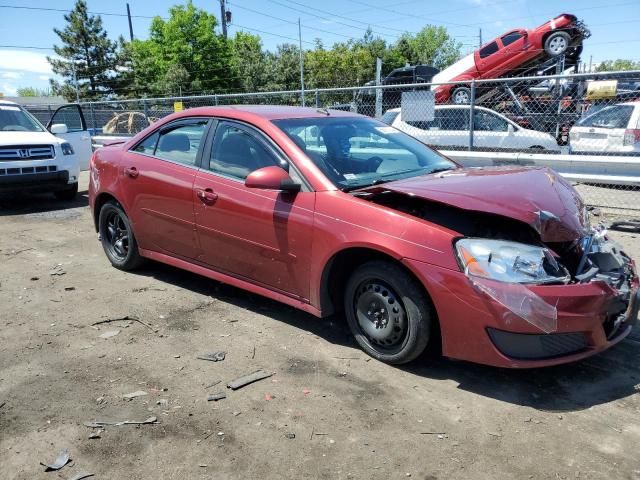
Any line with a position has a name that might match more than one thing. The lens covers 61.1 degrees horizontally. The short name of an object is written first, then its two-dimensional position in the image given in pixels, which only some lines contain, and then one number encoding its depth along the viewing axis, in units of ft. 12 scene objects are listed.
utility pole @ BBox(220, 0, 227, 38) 172.16
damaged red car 9.78
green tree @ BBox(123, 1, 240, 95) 158.40
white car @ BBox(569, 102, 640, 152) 34.83
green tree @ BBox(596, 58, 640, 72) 210.08
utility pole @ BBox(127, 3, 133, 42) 212.95
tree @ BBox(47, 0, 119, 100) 177.88
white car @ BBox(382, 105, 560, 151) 35.83
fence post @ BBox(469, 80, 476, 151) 26.93
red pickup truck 58.34
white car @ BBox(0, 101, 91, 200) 27.81
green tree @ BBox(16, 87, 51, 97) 342.21
